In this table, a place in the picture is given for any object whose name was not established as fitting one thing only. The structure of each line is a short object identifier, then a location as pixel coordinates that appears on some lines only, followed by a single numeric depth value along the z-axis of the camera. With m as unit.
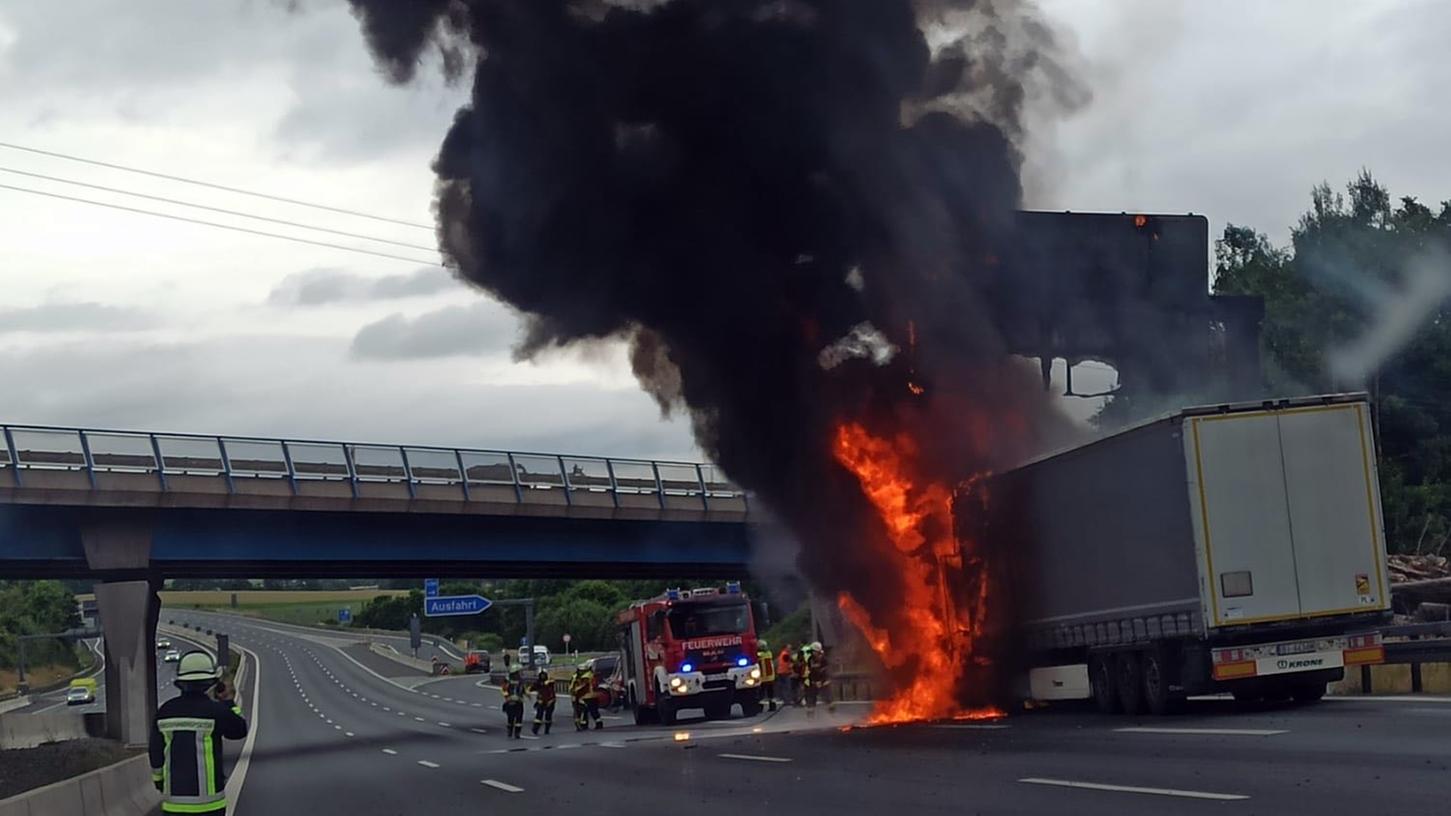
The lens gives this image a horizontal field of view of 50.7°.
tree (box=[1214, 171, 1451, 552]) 55.34
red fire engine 35.28
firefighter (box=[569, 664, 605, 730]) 37.12
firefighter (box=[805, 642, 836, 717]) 32.66
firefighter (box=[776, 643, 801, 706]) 37.50
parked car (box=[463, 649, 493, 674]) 101.16
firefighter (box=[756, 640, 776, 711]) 35.31
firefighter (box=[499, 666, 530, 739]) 35.03
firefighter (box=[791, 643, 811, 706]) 32.94
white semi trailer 18.98
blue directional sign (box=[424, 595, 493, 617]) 73.06
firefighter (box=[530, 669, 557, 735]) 36.12
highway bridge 41.00
